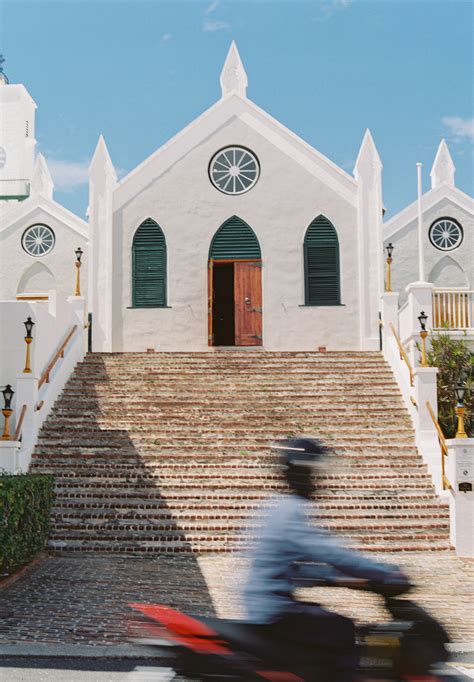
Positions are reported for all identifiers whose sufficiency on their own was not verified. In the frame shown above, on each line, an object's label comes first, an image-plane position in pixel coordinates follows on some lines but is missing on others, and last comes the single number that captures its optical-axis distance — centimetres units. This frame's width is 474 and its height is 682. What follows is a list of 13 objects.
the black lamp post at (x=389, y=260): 2288
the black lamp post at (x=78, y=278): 2291
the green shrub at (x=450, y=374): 1759
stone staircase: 1327
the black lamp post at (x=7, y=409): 1452
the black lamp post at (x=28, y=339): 1689
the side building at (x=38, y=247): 2762
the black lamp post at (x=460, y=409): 1375
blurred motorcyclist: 427
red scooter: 427
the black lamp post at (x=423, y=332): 1702
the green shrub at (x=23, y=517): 1041
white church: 2406
